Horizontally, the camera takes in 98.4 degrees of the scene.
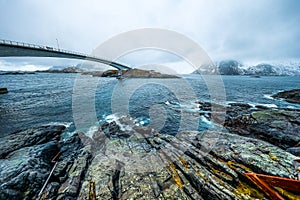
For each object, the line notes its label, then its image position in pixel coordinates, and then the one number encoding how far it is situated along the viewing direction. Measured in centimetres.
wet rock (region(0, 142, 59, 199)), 586
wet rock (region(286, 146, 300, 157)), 816
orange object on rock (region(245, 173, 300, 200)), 462
